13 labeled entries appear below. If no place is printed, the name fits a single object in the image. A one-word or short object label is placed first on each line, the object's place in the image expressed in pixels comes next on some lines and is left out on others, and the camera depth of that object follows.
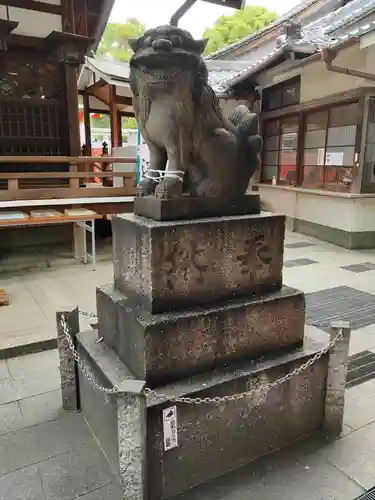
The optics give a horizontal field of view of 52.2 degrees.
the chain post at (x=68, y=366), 2.97
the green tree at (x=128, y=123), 22.64
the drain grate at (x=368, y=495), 2.21
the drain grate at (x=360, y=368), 3.47
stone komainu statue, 2.32
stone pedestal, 2.22
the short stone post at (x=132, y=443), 1.96
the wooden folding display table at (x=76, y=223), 6.33
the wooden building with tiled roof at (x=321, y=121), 7.31
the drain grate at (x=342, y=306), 4.78
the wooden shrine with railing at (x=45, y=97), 7.06
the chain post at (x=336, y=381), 2.65
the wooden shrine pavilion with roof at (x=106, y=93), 9.17
